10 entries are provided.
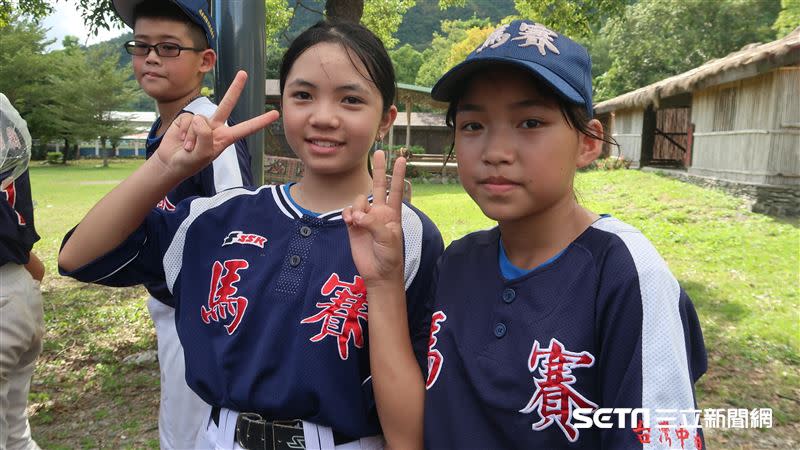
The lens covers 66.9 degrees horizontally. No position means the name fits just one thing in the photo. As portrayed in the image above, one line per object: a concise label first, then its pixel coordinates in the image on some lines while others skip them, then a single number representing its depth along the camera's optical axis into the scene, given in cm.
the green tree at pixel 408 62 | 5291
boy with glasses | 215
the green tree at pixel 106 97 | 3622
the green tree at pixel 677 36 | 3138
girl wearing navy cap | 116
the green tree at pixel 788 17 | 2437
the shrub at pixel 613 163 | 2041
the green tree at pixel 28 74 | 3250
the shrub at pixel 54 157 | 3497
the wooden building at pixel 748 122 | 1066
